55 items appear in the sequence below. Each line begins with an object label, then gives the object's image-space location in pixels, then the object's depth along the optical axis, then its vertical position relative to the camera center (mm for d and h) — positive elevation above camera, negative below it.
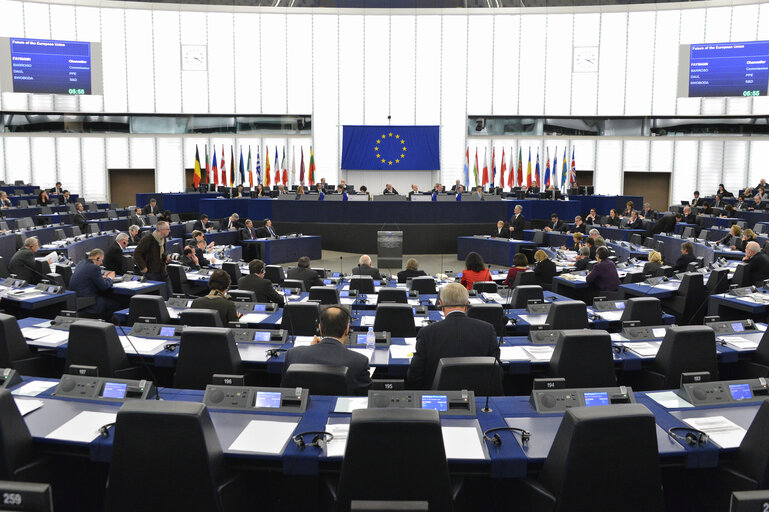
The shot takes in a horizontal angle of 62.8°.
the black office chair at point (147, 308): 6309 -1207
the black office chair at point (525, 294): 7609 -1241
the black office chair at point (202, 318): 5473 -1129
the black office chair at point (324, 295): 7273 -1222
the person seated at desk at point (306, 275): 9062 -1243
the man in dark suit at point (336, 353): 3971 -1037
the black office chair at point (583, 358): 4418 -1176
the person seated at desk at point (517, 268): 9484 -1172
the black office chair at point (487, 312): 5863 -1127
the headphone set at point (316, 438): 3094 -1243
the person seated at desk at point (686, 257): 10625 -1089
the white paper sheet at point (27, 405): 3513 -1245
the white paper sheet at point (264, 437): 3049 -1257
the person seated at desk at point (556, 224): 16859 -884
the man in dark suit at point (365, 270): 9781 -1255
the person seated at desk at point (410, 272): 9641 -1261
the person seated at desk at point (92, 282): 8156 -1240
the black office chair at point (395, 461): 2516 -1084
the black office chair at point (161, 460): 2545 -1110
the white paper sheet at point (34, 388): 3830 -1248
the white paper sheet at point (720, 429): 3191 -1254
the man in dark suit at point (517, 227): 16234 -929
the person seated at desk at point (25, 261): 8992 -1071
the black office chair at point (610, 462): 2568 -1109
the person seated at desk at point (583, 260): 10594 -1147
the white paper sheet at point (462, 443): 3008 -1257
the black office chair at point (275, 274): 9742 -1333
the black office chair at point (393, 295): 7195 -1200
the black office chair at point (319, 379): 3783 -1139
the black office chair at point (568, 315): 5992 -1179
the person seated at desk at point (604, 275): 9172 -1205
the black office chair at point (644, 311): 6488 -1223
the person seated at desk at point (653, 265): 9883 -1150
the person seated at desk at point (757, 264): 8922 -999
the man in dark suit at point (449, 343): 4332 -1049
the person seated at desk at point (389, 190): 21072 -13
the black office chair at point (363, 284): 8359 -1265
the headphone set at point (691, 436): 3145 -1236
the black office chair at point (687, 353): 4621 -1183
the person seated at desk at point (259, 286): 7526 -1180
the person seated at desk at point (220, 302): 6012 -1086
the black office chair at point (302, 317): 6008 -1217
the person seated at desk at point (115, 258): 9719 -1097
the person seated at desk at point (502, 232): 16344 -1070
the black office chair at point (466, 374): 3883 -1135
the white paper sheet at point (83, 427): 3154 -1253
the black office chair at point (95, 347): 4531 -1165
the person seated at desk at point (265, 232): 16047 -1113
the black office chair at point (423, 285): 8547 -1283
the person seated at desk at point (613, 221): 16969 -793
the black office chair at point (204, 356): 4480 -1201
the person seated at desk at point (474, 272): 8383 -1128
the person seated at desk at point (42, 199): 19234 -389
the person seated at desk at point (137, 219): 16683 -860
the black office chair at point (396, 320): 5888 -1216
